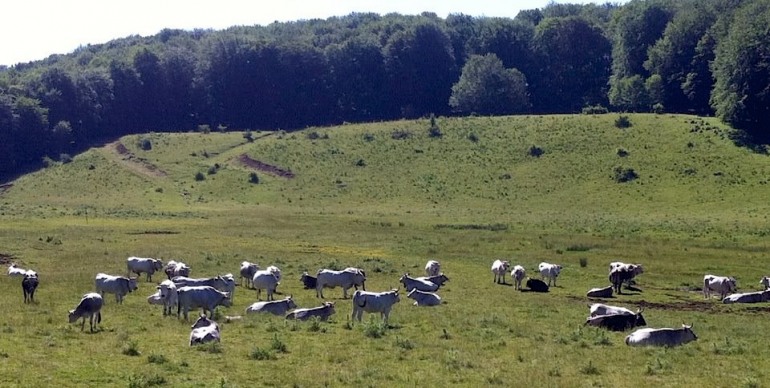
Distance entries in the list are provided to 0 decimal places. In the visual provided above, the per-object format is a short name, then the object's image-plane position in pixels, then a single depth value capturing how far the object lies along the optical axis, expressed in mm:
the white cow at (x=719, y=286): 38031
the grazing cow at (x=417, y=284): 38438
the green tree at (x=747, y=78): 102625
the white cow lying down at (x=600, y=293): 38156
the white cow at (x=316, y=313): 29484
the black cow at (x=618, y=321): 28531
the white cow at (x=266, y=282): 35719
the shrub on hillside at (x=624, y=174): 95750
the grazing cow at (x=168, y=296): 30003
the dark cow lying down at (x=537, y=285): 40219
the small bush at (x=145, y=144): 128188
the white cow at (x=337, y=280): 36219
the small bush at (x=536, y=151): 109000
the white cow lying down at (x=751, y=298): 36656
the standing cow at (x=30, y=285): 32062
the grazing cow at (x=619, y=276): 40156
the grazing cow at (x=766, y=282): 40147
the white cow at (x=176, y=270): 40022
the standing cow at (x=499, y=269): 42959
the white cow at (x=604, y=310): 30516
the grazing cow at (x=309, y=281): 39500
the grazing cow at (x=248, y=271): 40188
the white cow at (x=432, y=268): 43719
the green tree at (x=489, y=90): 144125
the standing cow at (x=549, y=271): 42125
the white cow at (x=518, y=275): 40656
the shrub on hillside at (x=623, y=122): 112312
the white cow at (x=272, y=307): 30922
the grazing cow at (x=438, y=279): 40312
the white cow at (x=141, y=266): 41562
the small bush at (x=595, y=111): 128125
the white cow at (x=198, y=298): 28766
